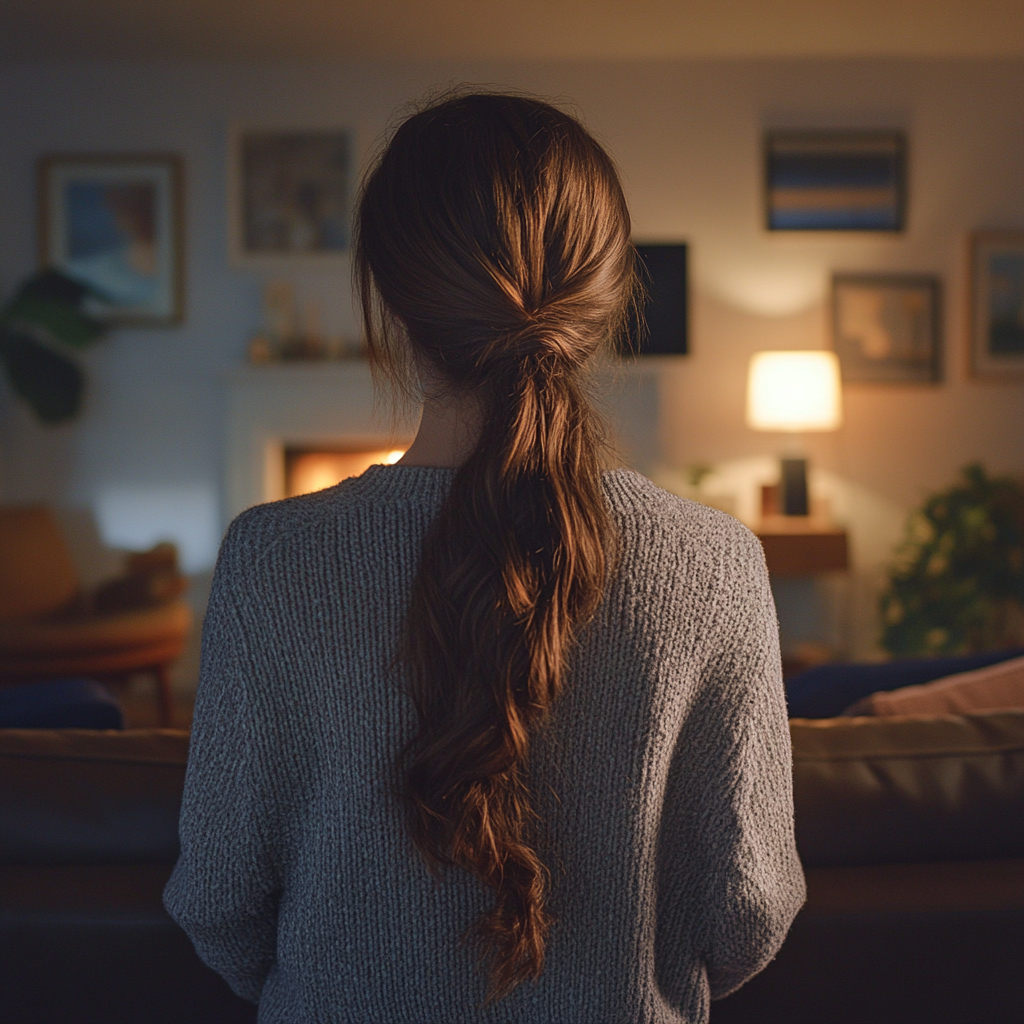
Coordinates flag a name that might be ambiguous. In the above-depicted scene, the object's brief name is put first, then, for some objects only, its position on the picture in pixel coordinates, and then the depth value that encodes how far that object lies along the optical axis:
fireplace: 3.90
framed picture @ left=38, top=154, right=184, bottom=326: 3.91
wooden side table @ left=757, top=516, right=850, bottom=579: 3.62
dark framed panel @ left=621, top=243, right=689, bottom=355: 4.02
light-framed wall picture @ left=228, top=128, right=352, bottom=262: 3.91
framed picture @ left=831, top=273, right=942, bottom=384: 4.04
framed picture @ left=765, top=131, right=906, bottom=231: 3.99
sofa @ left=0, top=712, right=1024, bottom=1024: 0.77
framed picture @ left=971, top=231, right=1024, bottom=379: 4.05
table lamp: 3.62
